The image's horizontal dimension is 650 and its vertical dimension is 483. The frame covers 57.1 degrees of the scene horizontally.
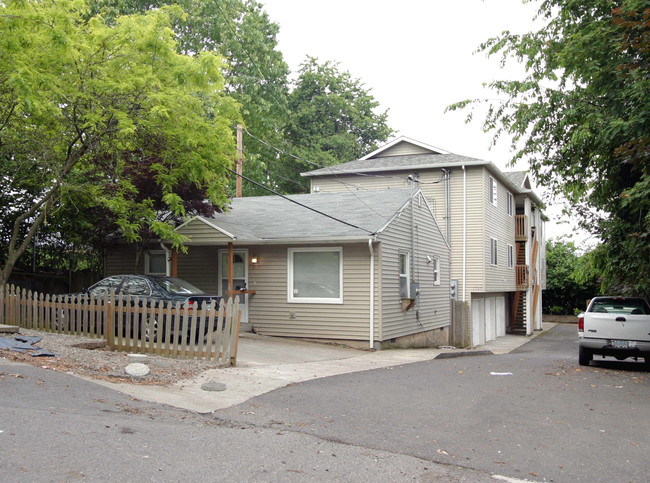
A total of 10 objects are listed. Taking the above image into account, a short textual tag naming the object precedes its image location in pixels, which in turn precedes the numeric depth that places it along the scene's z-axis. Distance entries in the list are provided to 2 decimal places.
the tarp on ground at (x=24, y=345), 9.84
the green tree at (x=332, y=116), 44.81
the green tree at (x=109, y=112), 12.66
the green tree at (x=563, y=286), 44.66
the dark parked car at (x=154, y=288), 13.79
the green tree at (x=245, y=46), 32.41
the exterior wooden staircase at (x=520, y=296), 35.03
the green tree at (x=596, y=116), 11.38
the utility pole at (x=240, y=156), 21.35
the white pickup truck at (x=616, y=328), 13.55
